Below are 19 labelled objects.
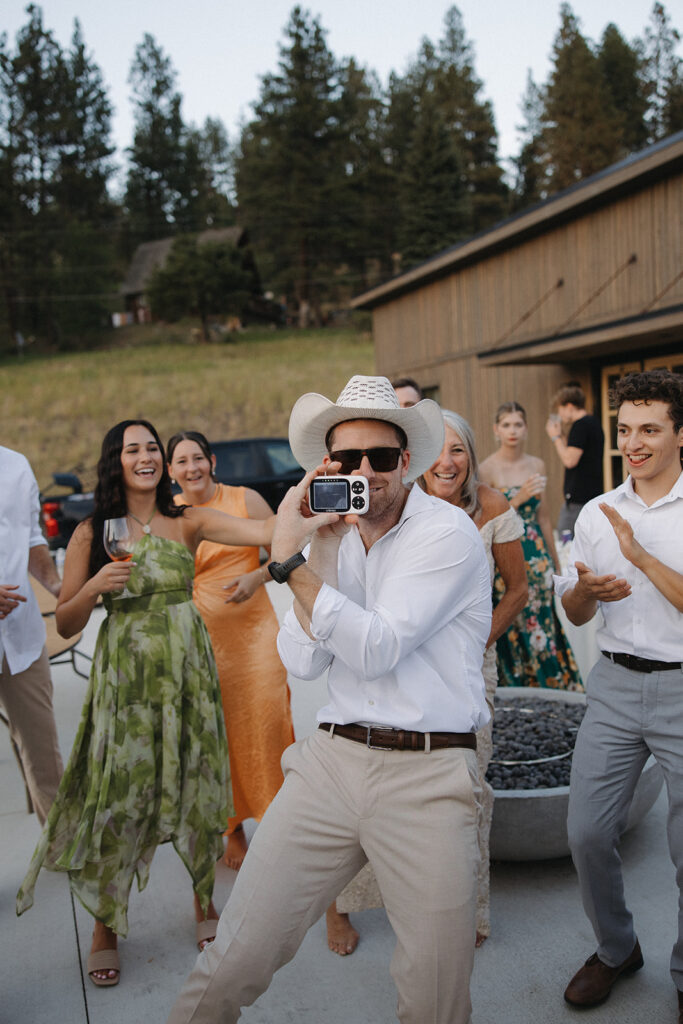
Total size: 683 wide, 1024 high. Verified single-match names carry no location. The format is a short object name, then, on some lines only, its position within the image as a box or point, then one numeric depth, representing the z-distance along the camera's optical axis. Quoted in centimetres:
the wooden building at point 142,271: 5385
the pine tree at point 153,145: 5559
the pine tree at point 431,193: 4184
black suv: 1090
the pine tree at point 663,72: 4441
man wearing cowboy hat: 178
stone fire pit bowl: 298
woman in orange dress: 349
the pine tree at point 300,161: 4681
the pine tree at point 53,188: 4641
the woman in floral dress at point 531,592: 457
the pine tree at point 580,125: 4209
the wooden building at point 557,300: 1046
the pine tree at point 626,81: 4519
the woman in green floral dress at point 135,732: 270
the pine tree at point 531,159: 4659
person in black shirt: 652
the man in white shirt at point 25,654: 324
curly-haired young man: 225
